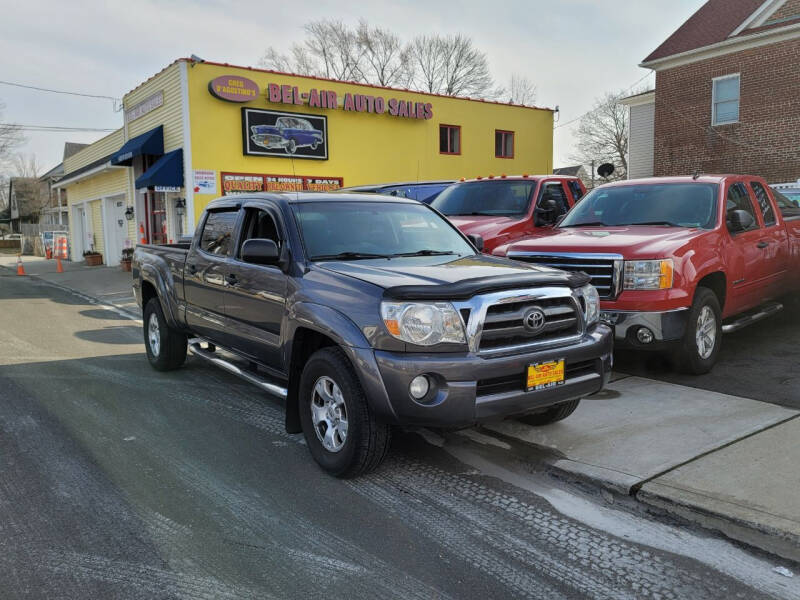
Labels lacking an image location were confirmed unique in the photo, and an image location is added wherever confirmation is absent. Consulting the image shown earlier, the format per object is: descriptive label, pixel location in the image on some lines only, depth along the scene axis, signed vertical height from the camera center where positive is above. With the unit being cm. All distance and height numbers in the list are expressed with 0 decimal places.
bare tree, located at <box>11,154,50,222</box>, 7006 +391
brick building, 1806 +396
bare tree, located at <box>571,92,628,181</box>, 5597 +781
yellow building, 1833 +286
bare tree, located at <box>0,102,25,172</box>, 4741 +726
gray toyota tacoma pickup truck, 372 -56
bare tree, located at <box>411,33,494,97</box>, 5003 +1219
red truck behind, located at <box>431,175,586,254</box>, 883 +38
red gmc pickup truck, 584 -23
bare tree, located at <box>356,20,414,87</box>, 4869 +1290
